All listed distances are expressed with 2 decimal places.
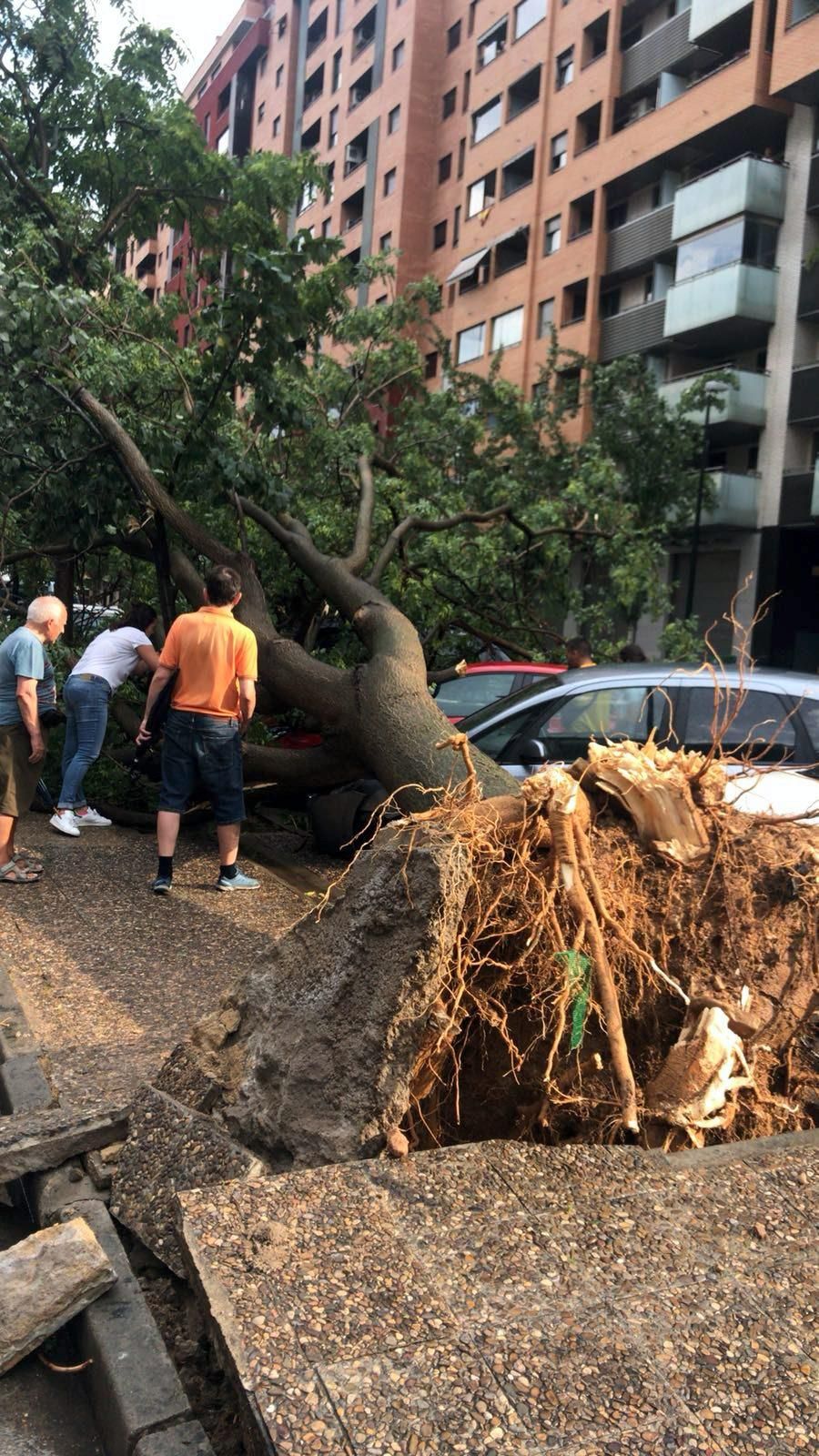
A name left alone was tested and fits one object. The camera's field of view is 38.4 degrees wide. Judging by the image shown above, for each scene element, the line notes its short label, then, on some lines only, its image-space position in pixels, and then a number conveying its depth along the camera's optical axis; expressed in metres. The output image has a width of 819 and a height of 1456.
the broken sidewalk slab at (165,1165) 3.16
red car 9.86
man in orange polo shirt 7.24
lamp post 23.78
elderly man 7.34
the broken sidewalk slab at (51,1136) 3.64
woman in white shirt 8.98
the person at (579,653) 9.65
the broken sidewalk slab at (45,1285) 2.88
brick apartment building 26.92
